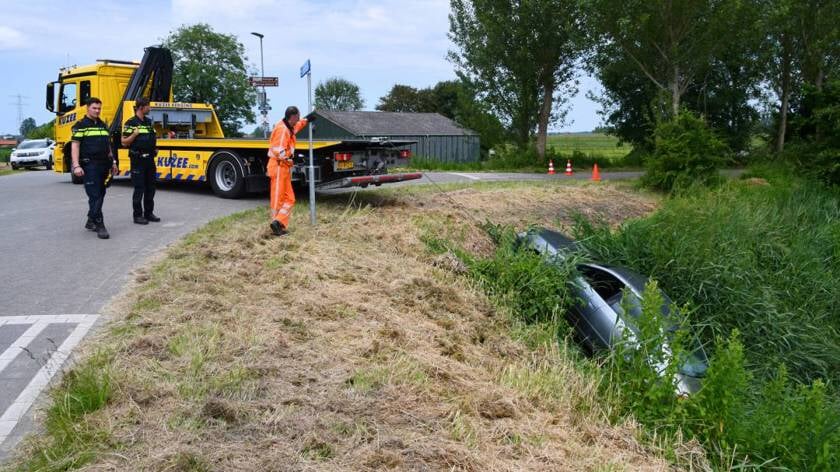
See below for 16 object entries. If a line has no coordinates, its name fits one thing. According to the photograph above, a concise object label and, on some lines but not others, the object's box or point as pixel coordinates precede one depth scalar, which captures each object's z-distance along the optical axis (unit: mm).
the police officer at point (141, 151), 9805
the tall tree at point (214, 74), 47656
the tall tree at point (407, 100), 69125
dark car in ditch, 6041
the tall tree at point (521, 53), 26562
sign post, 8930
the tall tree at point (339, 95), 83900
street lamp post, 26922
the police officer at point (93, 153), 9078
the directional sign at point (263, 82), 23844
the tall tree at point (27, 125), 87019
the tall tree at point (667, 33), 22141
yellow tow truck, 11438
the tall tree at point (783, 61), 26148
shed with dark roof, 41344
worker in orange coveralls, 8992
